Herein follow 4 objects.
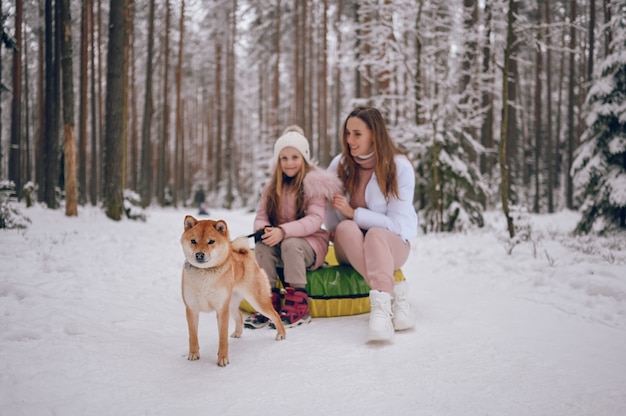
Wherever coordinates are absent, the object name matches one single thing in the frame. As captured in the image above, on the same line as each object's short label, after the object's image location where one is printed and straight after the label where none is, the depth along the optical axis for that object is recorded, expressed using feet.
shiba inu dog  8.57
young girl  11.96
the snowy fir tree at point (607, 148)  25.09
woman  11.42
